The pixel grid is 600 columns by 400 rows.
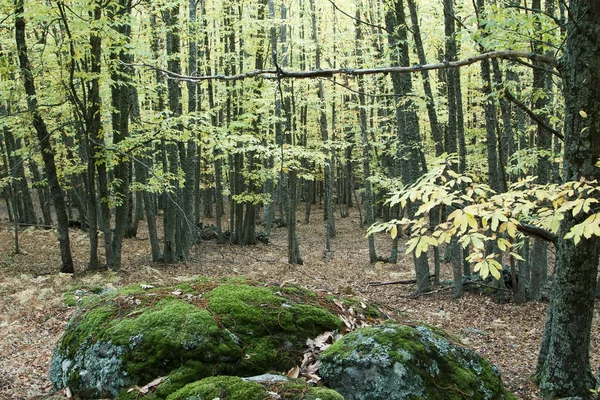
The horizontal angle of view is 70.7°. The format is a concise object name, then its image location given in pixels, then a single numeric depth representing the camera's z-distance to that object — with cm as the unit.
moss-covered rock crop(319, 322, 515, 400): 352
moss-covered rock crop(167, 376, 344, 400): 298
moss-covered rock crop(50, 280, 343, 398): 382
